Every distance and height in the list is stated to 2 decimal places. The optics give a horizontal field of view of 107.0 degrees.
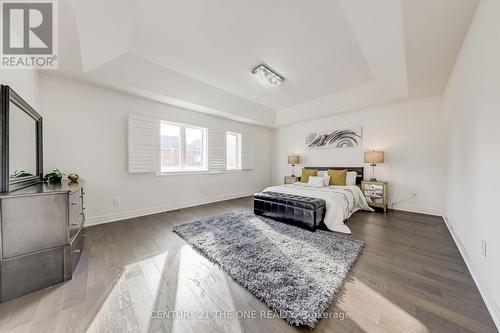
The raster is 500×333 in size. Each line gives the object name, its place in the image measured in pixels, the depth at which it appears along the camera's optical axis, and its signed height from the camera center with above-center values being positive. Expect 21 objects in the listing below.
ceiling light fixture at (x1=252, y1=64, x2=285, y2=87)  3.23 +1.66
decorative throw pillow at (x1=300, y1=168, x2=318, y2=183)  4.89 -0.23
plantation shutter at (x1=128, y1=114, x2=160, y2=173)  3.52 +0.44
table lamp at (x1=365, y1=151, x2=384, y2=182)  3.94 +0.18
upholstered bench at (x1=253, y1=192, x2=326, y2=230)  2.89 -0.74
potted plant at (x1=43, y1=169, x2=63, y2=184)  2.22 -0.16
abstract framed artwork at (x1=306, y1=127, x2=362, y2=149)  4.65 +0.72
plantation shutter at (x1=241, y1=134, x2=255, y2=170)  5.72 +0.43
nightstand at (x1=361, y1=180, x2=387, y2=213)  3.94 -0.60
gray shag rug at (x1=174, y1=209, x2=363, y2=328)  1.42 -1.02
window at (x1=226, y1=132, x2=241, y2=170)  5.59 +0.42
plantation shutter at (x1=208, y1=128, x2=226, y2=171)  4.84 +0.43
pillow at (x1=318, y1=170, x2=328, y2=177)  4.83 -0.21
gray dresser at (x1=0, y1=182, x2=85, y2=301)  1.46 -0.64
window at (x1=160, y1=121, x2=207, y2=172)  4.15 +0.43
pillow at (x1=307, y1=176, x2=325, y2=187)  4.26 -0.37
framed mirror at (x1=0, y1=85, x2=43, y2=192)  1.54 +0.23
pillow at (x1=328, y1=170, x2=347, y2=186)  4.38 -0.28
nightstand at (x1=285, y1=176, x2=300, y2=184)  5.47 -0.42
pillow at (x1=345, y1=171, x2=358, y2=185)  4.39 -0.30
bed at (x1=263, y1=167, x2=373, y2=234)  3.00 -0.60
